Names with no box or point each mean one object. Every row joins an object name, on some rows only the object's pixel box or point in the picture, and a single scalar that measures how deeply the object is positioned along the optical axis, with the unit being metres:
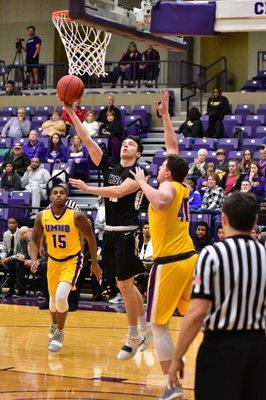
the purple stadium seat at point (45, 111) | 21.33
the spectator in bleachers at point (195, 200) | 14.96
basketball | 8.89
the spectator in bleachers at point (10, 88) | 23.06
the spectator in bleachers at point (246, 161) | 15.41
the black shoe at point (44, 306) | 13.44
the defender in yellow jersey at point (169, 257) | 6.68
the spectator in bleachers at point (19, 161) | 18.30
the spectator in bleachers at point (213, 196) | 14.56
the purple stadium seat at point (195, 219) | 14.39
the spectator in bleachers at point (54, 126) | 19.59
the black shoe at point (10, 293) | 14.94
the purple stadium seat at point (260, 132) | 17.71
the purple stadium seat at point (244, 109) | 18.88
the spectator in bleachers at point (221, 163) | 15.50
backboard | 9.70
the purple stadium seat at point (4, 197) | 17.20
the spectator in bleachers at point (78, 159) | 17.94
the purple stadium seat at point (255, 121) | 18.20
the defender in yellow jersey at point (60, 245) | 9.29
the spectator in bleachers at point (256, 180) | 14.43
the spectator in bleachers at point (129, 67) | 22.08
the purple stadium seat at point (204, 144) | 17.61
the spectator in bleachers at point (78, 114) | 19.64
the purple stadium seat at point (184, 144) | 17.75
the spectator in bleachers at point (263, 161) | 14.98
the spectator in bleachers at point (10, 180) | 17.61
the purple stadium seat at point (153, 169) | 17.09
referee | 4.23
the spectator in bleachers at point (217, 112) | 18.25
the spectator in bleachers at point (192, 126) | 18.44
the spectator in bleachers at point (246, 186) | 14.02
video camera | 24.61
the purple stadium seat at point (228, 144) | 17.33
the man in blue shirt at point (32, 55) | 23.42
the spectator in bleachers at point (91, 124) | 19.03
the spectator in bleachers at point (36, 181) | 17.09
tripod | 23.44
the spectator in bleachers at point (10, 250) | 14.93
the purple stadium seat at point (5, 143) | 20.00
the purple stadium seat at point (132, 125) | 19.42
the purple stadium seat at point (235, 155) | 16.50
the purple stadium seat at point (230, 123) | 18.31
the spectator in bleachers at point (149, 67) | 21.91
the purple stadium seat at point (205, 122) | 18.77
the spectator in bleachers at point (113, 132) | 18.27
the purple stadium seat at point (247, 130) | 17.88
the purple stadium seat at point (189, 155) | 17.08
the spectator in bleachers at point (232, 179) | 14.60
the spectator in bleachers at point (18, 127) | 20.56
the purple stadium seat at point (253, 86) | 20.73
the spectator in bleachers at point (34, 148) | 18.73
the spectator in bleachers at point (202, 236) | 13.78
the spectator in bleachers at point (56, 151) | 18.33
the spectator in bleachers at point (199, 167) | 15.92
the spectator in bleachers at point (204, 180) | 15.19
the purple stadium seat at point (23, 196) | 17.08
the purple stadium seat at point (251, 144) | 17.14
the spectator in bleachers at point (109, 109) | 18.97
